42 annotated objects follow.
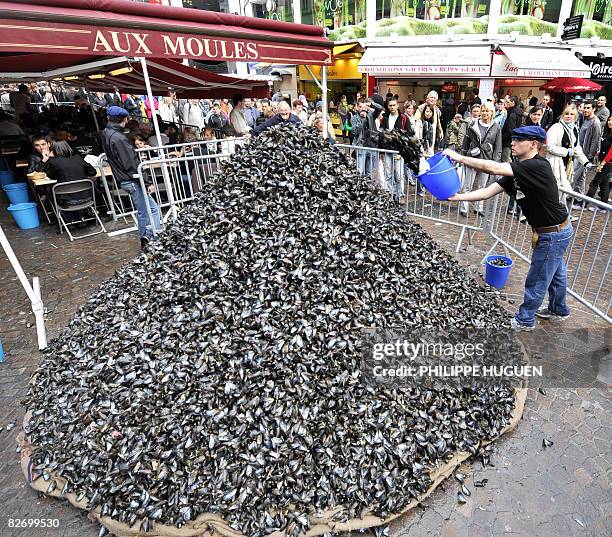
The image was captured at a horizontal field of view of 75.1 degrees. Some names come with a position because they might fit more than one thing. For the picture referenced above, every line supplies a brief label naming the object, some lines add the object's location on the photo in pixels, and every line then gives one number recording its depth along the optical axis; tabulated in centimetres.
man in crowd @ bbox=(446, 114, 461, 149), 912
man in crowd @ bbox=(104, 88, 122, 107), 1802
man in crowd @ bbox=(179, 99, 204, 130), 1628
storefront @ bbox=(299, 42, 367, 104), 2073
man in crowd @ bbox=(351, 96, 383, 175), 920
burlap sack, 256
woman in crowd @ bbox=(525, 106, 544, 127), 865
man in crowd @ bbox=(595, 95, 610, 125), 1024
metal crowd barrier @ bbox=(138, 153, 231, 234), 641
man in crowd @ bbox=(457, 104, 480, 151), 836
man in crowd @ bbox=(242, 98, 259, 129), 1404
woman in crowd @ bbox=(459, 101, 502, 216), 789
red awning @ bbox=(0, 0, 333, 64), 416
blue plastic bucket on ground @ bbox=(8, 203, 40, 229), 830
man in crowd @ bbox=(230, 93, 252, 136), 1062
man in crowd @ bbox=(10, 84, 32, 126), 1504
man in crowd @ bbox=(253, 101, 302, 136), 662
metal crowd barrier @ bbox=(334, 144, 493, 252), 756
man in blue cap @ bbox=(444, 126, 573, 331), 380
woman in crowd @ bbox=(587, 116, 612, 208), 792
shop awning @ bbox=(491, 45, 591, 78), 1650
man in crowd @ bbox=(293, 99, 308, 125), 1022
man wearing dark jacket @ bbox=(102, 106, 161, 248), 650
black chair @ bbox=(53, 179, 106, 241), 762
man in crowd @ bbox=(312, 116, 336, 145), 750
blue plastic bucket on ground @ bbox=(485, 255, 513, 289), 534
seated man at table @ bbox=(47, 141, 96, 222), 767
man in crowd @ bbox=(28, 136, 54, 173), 805
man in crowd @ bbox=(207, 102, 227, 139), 1356
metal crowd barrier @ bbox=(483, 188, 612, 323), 461
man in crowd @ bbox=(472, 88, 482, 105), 1666
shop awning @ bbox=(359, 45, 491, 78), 1694
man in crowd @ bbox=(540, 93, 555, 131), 1226
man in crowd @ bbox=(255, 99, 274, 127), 1198
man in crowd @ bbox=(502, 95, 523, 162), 985
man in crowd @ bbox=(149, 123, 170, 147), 982
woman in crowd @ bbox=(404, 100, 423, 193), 902
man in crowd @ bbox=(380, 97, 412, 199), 778
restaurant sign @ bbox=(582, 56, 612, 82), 1839
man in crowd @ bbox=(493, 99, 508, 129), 799
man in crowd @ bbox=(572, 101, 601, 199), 853
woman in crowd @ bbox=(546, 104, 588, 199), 705
